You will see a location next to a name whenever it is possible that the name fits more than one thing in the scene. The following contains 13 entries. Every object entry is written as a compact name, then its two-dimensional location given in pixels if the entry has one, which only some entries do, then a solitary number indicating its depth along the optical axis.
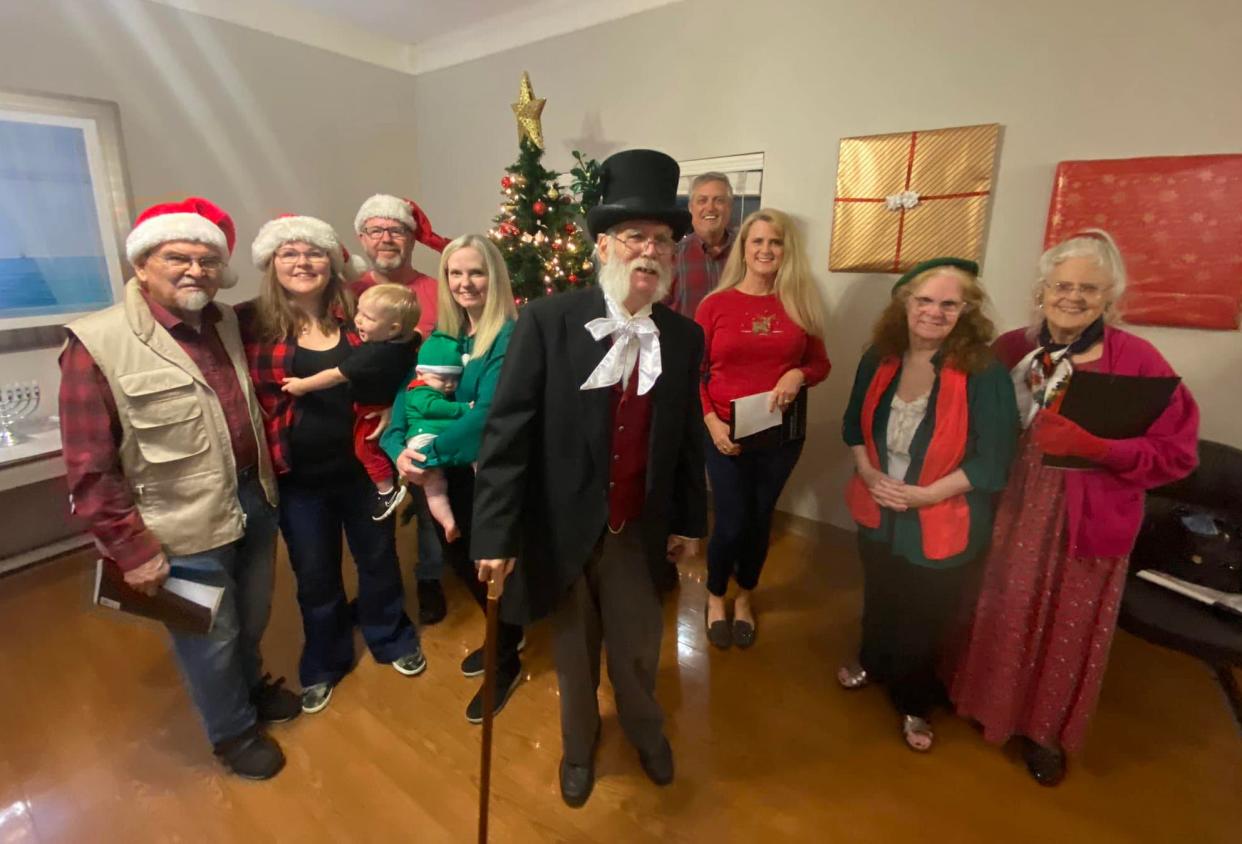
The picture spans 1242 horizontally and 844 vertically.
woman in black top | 1.83
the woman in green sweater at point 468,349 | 1.75
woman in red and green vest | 1.67
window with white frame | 3.12
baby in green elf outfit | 1.79
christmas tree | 2.75
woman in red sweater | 2.18
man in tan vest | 1.47
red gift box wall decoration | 2.10
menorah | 2.72
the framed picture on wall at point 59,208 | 2.73
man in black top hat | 1.36
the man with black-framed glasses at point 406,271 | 2.54
